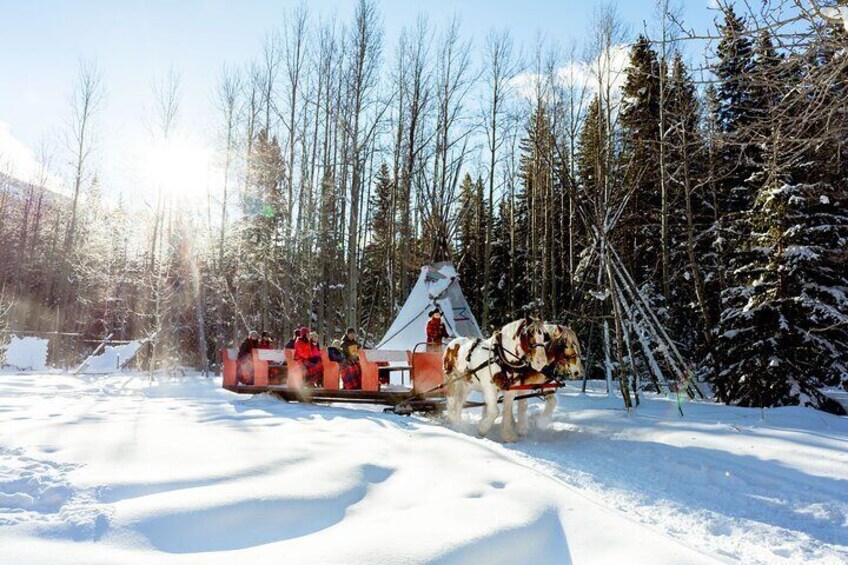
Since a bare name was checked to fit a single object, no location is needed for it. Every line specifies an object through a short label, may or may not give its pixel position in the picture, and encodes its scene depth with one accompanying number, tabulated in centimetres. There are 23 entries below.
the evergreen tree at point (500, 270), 2678
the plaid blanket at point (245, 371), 1120
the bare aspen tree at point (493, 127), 2039
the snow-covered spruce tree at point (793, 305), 1027
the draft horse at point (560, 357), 725
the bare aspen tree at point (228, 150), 2172
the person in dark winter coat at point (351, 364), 1017
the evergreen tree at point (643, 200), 1703
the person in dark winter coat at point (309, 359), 1043
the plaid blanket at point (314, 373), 1043
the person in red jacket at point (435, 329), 1118
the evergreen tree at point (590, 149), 981
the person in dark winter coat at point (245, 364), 1121
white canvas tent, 1461
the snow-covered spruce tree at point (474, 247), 2766
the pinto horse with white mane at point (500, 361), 726
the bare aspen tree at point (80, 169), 2712
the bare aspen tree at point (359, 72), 1714
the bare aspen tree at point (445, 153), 1800
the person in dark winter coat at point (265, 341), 1278
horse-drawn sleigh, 728
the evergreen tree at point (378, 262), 2619
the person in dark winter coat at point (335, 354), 1046
